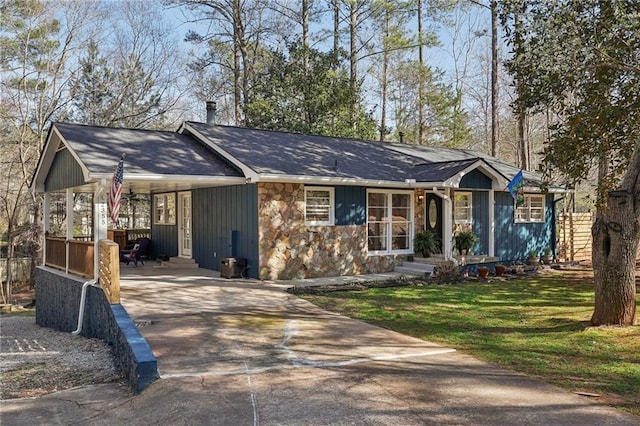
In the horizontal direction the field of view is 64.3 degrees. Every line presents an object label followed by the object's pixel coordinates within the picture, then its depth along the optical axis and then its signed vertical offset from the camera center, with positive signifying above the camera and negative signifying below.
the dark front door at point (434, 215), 14.46 +0.18
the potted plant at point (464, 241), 14.15 -0.56
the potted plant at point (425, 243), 13.78 -0.59
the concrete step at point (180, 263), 13.89 -1.11
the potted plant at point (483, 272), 12.93 -1.31
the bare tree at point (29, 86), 20.39 +5.75
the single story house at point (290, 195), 11.16 +0.70
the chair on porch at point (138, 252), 14.49 -0.84
